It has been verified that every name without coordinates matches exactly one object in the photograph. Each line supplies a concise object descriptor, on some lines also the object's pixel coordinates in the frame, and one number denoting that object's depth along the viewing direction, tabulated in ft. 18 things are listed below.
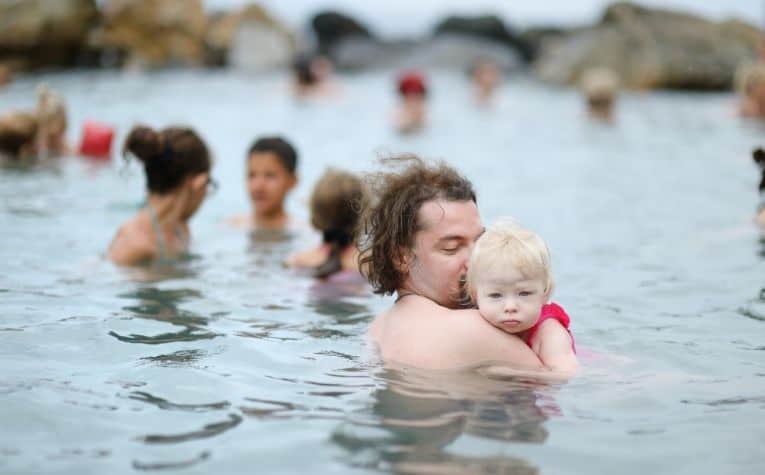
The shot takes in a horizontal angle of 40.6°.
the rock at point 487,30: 121.39
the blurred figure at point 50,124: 41.45
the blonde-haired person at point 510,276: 13.60
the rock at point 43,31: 89.97
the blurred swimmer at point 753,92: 52.54
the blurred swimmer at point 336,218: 22.39
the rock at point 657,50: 83.41
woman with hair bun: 23.62
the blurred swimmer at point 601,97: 60.80
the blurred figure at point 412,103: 57.36
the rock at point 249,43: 108.88
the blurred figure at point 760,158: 21.54
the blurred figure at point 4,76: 69.46
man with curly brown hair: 14.20
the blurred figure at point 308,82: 69.21
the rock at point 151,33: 102.73
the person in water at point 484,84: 70.33
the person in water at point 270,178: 28.37
